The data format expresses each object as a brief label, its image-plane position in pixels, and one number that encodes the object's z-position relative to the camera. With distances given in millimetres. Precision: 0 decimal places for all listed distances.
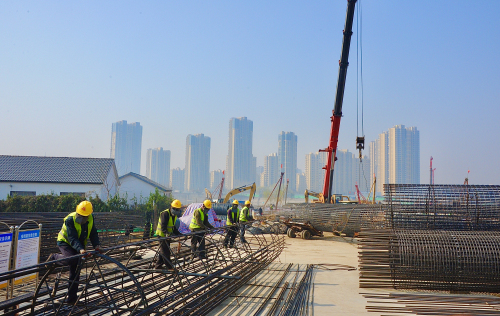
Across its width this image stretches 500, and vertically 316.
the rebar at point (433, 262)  9086
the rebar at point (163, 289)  5189
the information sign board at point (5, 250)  7633
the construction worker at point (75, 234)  6168
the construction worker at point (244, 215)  16938
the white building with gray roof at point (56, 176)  30453
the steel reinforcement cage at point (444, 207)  11953
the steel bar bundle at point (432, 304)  7320
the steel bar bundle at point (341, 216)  18906
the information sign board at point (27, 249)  8211
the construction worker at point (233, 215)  15080
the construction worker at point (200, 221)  11211
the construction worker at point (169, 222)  9539
